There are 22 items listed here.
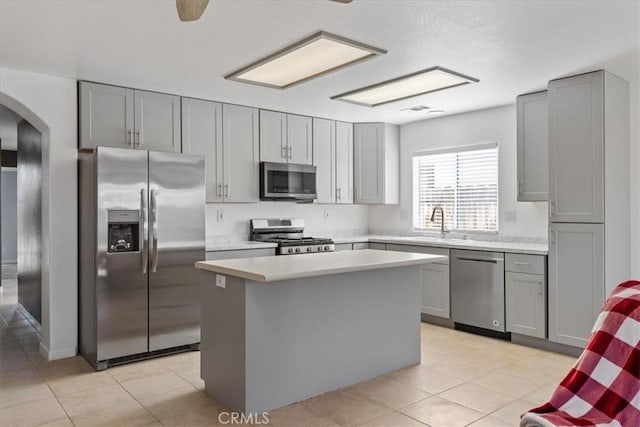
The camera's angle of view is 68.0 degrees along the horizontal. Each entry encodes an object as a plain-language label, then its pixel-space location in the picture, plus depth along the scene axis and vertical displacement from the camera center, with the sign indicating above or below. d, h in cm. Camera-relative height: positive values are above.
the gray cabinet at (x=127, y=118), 402 +85
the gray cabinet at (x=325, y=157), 570 +69
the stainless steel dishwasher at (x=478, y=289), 446 -74
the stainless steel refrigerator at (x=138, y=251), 373 -31
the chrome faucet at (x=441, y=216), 553 -3
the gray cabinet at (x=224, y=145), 464 +71
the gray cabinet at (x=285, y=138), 521 +87
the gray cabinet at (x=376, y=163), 598 +65
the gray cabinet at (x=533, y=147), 436 +62
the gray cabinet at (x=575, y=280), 377 -55
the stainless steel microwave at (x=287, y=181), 513 +37
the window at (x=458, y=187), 520 +31
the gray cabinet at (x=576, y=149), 376 +53
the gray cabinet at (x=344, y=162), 591 +65
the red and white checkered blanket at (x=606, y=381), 149 -55
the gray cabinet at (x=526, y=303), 413 -81
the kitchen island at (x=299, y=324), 282 -73
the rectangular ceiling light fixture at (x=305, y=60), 308 +111
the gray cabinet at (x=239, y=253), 445 -39
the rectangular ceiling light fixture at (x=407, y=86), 376 +111
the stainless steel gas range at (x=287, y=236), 501 -26
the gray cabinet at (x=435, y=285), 491 -76
